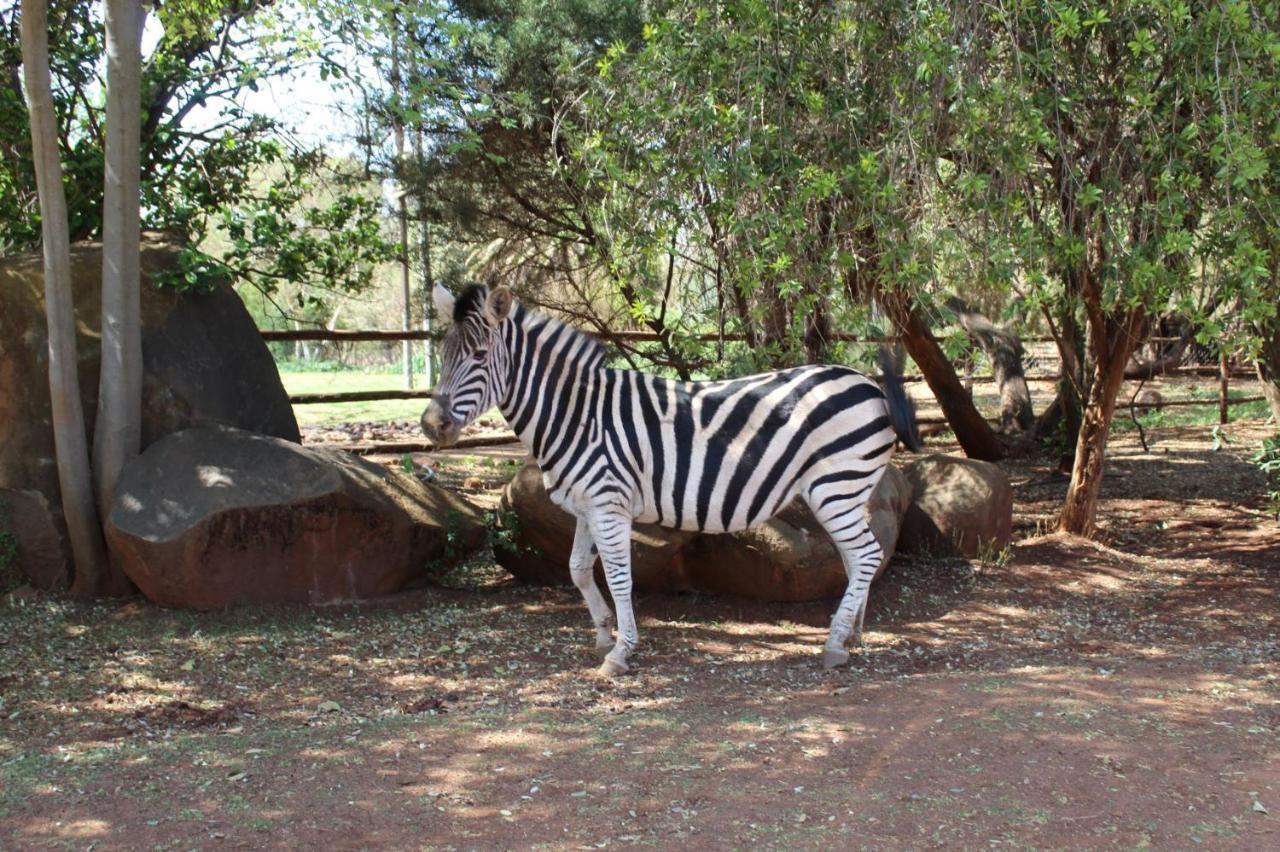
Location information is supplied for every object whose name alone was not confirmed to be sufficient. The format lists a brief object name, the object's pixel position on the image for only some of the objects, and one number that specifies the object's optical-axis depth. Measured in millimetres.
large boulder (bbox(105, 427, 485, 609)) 6801
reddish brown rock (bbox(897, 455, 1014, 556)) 8430
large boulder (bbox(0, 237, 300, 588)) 7379
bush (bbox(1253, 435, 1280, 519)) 9203
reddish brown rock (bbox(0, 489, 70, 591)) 7246
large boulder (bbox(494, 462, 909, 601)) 7340
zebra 6387
